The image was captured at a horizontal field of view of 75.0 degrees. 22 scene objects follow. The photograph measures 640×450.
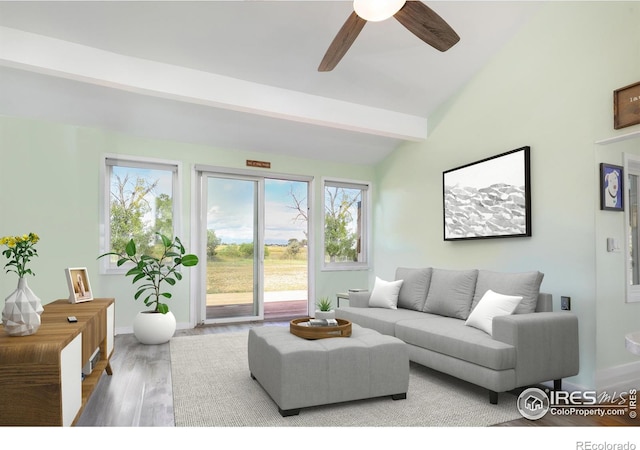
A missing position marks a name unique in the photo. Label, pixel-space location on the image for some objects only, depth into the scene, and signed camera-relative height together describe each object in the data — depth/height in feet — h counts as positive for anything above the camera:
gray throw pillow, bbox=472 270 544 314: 10.74 -1.38
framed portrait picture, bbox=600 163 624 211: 10.49 +1.21
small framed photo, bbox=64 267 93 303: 10.55 -1.29
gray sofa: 9.24 -2.51
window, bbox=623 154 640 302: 10.85 +0.18
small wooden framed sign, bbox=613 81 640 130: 9.68 +3.06
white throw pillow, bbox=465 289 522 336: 10.52 -1.90
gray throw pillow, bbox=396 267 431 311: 14.61 -1.91
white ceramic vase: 6.48 -1.23
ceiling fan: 7.75 +4.29
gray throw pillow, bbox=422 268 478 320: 12.75 -1.84
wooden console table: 5.90 -2.07
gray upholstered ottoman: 8.45 -2.85
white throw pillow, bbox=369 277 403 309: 15.03 -2.20
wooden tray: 9.84 -2.28
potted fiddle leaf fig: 14.58 -1.78
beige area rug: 8.21 -3.68
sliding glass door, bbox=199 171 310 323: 18.53 -0.46
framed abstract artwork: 12.69 +1.26
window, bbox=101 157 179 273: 16.56 +1.36
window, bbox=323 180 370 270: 21.25 +0.59
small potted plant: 11.88 -2.23
